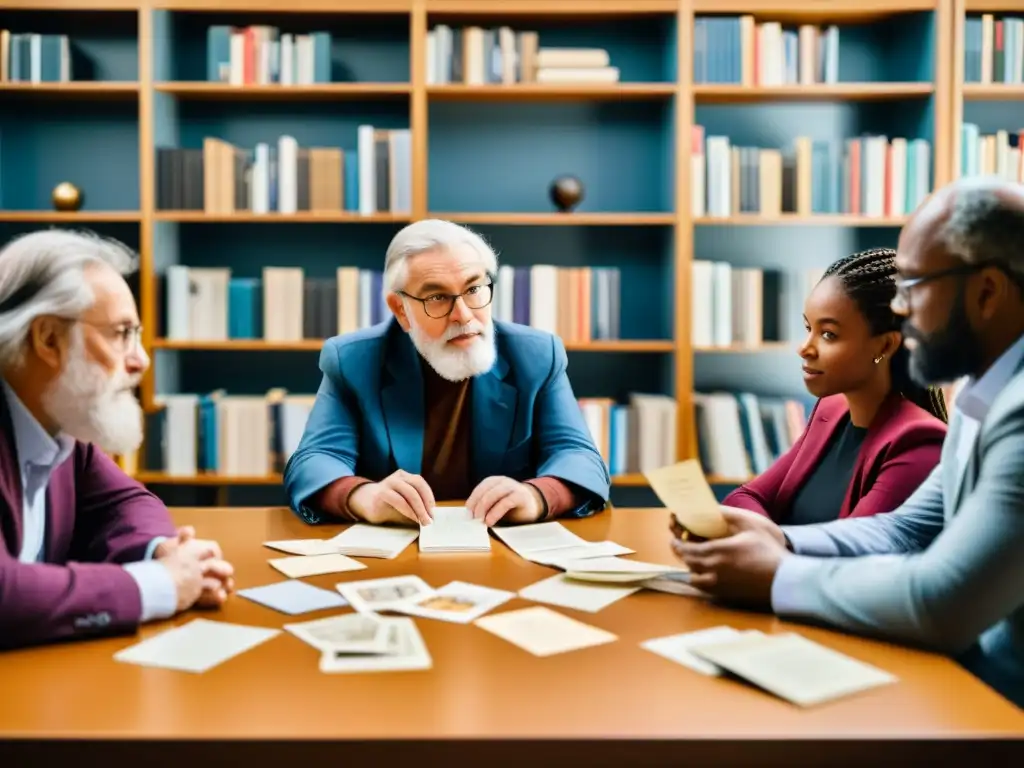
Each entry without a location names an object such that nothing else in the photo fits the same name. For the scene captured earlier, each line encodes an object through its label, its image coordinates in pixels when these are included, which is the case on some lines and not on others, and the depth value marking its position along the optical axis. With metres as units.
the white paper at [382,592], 1.34
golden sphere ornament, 3.70
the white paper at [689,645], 1.12
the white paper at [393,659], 1.11
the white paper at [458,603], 1.29
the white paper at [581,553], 1.59
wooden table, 0.94
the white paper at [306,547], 1.64
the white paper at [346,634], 1.15
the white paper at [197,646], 1.12
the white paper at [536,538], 1.67
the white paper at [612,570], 1.46
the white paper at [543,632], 1.19
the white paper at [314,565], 1.51
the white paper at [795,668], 1.03
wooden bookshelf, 3.58
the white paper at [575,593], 1.35
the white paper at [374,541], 1.62
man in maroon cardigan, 1.20
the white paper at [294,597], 1.33
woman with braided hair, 1.63
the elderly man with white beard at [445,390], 2.23
